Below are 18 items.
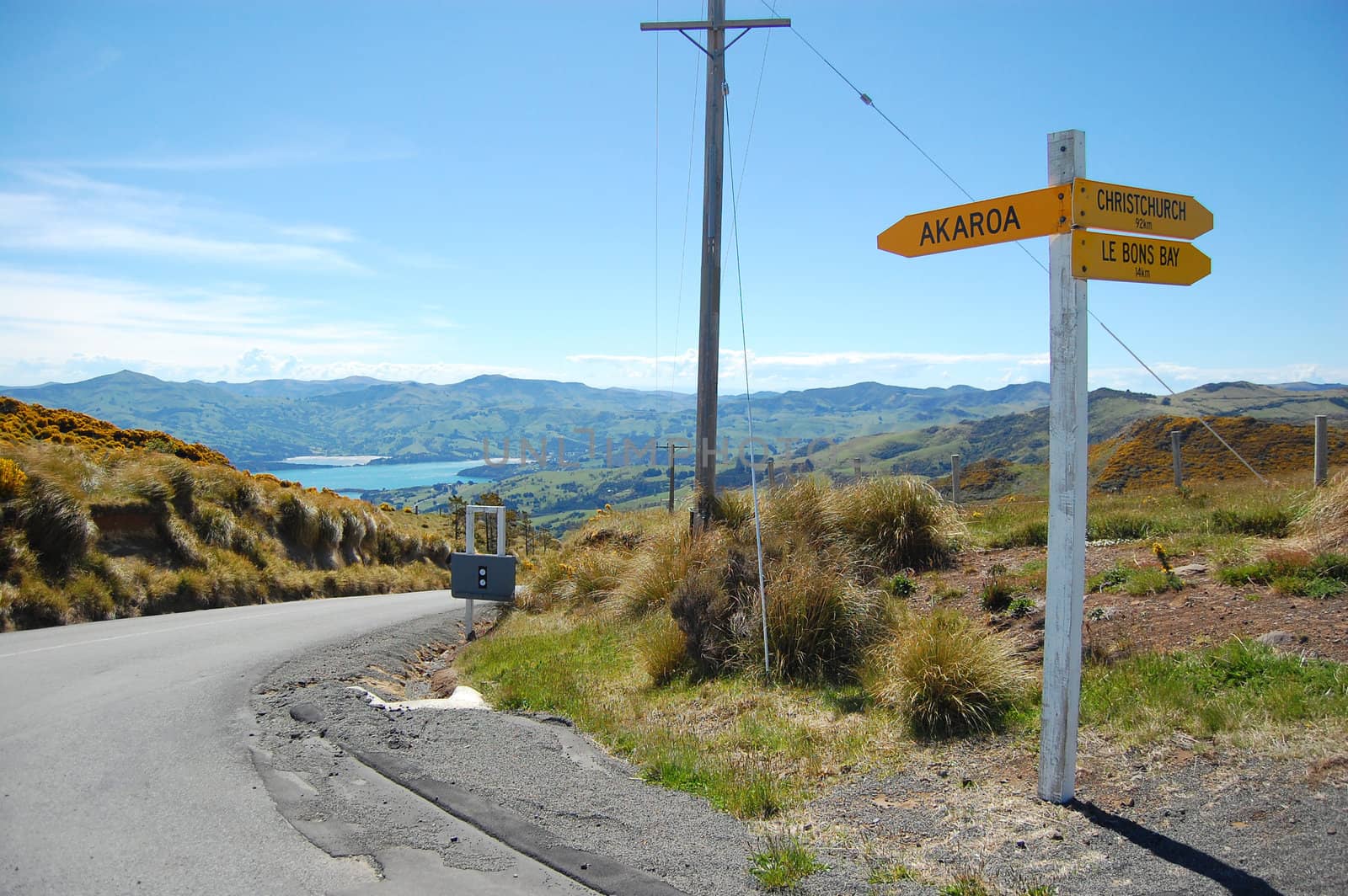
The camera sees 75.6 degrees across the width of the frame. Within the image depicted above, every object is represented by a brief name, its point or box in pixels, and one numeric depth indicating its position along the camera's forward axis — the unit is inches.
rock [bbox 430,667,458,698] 364.2
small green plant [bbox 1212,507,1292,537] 366.9
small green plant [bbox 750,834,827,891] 161.0
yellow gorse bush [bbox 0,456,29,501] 546.9
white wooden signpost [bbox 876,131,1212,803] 187.6
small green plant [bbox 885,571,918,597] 370.9
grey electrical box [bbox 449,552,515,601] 462.6
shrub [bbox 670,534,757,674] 338.6
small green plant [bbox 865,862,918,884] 159.7
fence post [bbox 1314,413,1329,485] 558.6
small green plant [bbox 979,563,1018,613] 326.6
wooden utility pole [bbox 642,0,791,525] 496.1
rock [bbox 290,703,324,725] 279.0
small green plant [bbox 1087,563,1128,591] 331.9
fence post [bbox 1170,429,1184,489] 740.0
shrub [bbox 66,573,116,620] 529.3
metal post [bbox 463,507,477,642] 463.8
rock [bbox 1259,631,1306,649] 237.0
